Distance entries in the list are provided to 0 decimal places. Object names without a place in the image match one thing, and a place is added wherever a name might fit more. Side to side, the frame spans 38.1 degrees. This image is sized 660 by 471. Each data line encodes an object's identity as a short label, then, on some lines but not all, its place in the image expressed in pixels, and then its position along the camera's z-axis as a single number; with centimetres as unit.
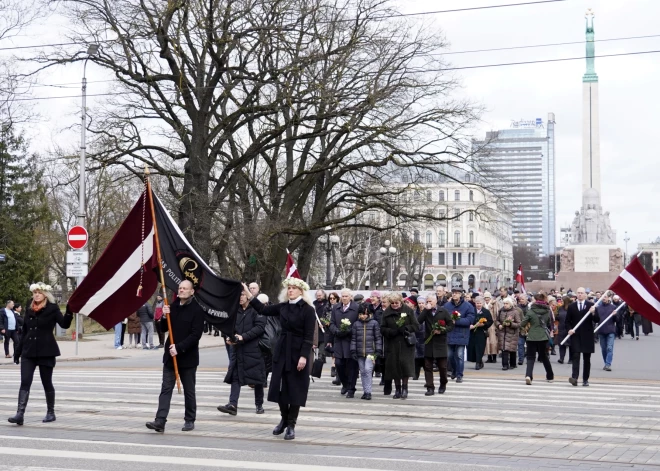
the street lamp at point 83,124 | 3002
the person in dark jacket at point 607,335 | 2202
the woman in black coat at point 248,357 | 1338
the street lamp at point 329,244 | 4144
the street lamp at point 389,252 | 5180
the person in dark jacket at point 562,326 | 2426
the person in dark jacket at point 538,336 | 1884
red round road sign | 2784
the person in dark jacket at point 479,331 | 2245
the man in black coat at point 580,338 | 1842
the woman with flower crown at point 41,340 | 1205
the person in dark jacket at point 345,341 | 1603
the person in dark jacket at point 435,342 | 1662
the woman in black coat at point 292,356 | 1115
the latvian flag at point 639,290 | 1608
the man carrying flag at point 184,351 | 1134
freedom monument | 7919
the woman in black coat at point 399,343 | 1582
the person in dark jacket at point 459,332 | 1891
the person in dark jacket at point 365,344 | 1578
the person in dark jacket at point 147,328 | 3097
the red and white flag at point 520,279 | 3383
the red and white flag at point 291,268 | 2072
